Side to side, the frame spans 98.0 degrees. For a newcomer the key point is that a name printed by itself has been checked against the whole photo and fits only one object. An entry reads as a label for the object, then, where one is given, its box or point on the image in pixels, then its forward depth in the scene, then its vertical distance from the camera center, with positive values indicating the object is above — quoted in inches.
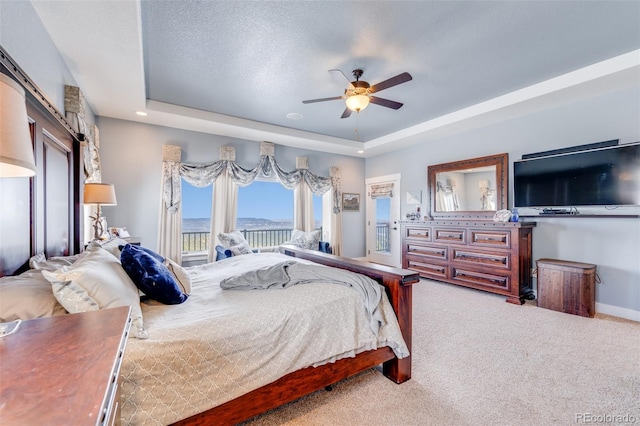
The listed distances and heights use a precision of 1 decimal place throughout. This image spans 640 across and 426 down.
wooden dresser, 152.4 -25.5
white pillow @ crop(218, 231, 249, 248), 180.5 -17.1
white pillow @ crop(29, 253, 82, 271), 59.4 -11.0
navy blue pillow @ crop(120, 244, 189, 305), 66.6 -15.4
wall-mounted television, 124.6 +16.9
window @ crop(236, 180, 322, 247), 219.1 +0.4
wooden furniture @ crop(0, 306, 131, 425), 20.8 -14.6
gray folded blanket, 78.9 -19.8
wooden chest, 128.3 -35.7
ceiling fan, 115.3 +51.3
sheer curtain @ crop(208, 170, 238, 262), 191.9 +4.0
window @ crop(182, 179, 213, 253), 193.6 -3.1
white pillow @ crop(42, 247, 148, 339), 47.3 -13.7
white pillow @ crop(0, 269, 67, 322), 42.9 -13.7
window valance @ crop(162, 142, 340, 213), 175.6 +28.8
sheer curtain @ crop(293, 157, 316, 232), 231.1 +7.8
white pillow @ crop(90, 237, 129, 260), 81.0 -10.2
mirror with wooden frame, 173.9 +17.5
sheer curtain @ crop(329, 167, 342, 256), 247.0 -1.6
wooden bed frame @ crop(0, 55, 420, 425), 56.2 -5.2
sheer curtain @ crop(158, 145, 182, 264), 173.9 +5.0
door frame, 240.5 -15.1
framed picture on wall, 260.1 +10.5
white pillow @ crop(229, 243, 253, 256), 173.0 -22.5
